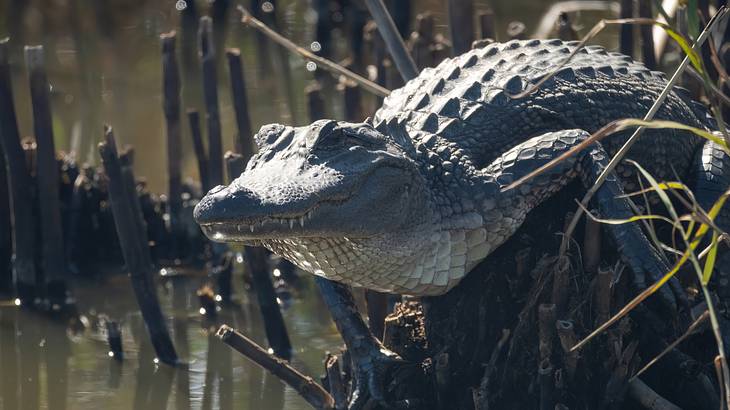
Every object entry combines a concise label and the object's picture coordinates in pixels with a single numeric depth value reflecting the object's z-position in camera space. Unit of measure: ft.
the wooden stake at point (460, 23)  36.52
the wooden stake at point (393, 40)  33.76
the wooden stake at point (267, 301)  31.63
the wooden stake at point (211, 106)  36.76
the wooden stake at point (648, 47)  35.19
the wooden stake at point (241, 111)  36.50
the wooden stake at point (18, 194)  34.04
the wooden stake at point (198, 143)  38.19
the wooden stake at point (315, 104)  35.58
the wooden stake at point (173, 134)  38.04
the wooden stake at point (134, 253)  30.42
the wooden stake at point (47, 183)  33.91
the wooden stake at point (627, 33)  36.45
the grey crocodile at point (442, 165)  23.40
